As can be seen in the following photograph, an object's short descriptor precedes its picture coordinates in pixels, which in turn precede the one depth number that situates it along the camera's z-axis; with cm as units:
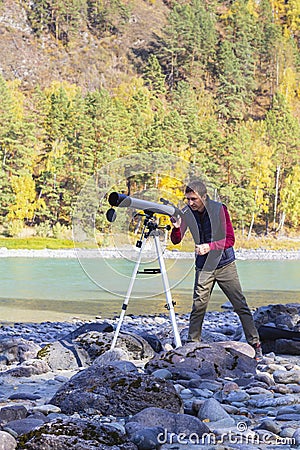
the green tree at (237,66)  8281
